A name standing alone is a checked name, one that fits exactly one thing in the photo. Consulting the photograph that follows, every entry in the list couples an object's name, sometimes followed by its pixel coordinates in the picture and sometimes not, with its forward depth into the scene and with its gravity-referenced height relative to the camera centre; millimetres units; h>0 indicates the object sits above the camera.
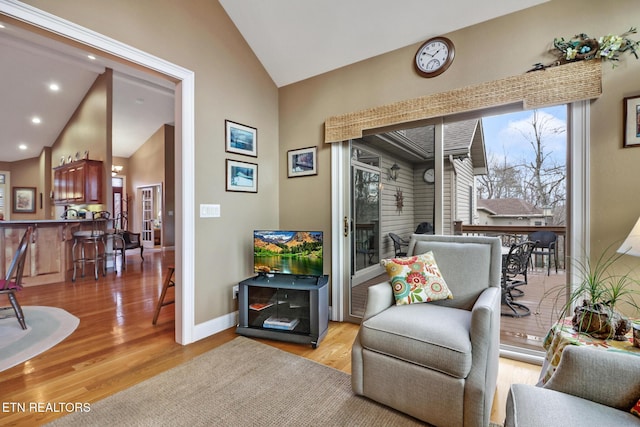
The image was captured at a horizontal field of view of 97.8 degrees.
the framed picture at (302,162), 3105 +584
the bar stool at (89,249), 4898 -665
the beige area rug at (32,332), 2232 -1125
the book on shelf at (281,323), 2514 -1006
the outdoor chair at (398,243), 3014 -339
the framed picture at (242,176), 2828 +388
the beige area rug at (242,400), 1527 -1137
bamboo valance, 1862 +899
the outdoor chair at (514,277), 2601 -640
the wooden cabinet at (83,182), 5828 +675
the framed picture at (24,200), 8297 +397
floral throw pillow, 1923 -482
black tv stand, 2416 -884
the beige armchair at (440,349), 1388 -728
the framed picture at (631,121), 1773 +586
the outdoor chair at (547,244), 2190 -253
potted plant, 1298 -483
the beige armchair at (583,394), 875 -642
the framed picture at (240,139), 2809 +782
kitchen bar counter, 4211 -571
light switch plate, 2572 +20
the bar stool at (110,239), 5477 -524
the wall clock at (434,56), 2336 +1347
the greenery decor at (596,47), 1782 +1096
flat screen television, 2586 -372
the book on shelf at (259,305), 2662 -887
